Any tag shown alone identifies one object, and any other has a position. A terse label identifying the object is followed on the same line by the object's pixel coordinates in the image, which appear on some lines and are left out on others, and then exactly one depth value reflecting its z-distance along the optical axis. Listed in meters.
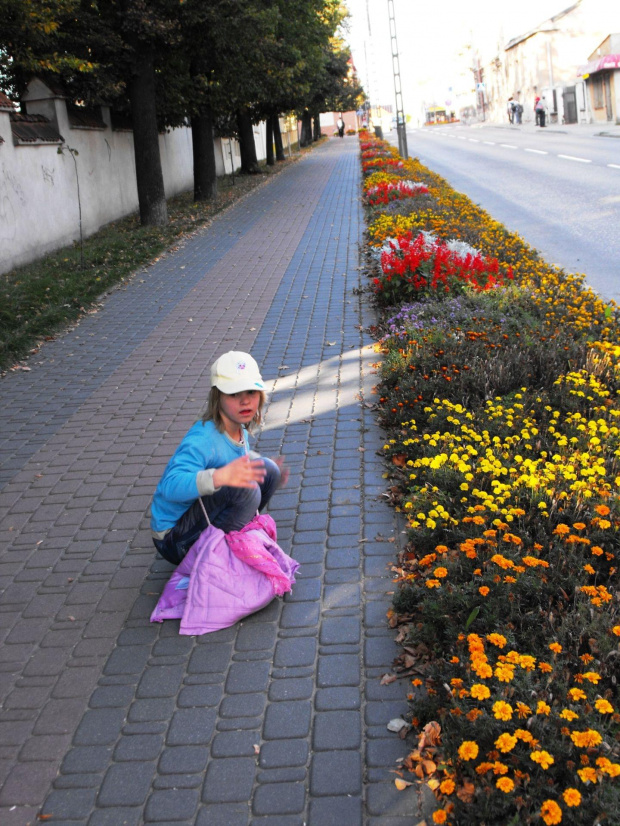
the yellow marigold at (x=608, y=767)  2.53
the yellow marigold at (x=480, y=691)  2.90
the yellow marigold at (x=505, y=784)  2.59
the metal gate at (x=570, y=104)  62.25
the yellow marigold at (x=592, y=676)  2.94
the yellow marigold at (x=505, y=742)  2.69
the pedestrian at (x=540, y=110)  57.84
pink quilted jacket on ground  3.93
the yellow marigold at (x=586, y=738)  2.66
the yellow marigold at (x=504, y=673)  2.98
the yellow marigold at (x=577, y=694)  2.86
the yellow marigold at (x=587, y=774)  2.55
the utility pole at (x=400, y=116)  27.62
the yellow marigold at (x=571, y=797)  2.46
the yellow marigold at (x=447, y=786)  2.68
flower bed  2.73
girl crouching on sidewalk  3.83
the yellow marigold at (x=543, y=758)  2.59
